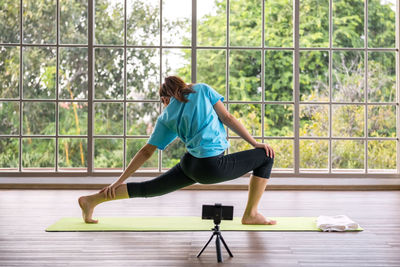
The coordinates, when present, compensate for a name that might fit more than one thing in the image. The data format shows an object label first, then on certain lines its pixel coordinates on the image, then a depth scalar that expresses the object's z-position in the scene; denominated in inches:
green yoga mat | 123.2
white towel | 121.6
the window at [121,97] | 222.1
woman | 109.9
